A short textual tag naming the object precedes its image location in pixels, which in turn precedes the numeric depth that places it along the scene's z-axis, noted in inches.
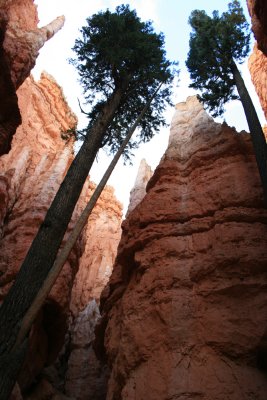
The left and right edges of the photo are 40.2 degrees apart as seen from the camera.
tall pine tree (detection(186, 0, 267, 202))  565.3
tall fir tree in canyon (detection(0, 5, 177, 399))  457.4
